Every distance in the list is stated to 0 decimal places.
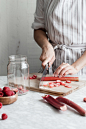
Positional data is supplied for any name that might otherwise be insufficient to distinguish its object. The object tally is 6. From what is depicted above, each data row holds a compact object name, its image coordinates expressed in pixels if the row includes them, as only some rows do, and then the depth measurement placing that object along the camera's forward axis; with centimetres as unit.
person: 157
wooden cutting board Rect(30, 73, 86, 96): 100
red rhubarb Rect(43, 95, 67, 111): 73
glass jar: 101
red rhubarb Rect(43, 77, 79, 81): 126
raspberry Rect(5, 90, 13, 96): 80
